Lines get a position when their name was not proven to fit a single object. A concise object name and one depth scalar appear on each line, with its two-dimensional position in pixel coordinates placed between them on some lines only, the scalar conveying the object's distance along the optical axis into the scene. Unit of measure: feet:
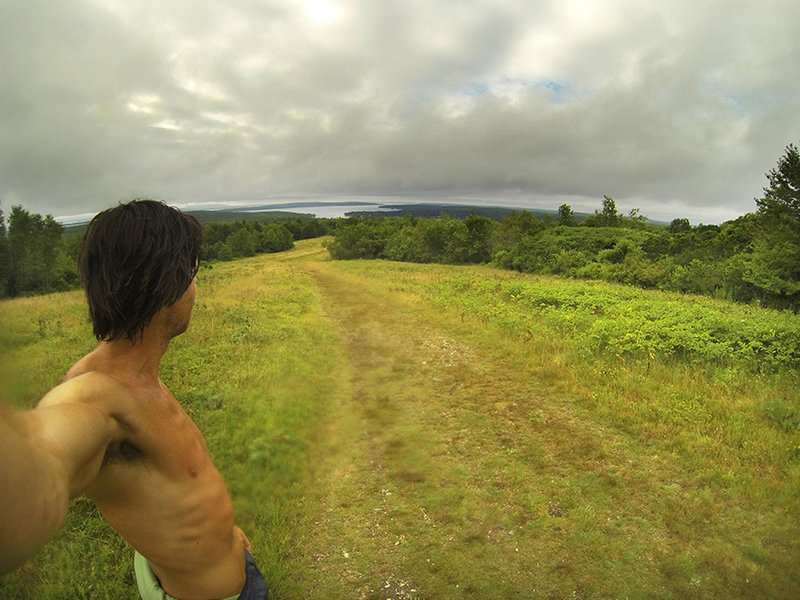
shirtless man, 3.64
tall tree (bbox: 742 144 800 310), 64.34
